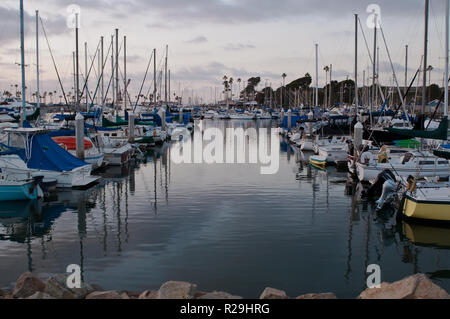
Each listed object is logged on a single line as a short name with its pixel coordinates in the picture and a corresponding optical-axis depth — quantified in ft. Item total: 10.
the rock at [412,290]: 29.07
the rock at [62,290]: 30.94
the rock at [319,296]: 30.42
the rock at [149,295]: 30.60
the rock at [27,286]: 31.73
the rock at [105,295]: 30.66
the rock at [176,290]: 30.25
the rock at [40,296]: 29.51
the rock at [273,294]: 29.78
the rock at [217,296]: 30.37
